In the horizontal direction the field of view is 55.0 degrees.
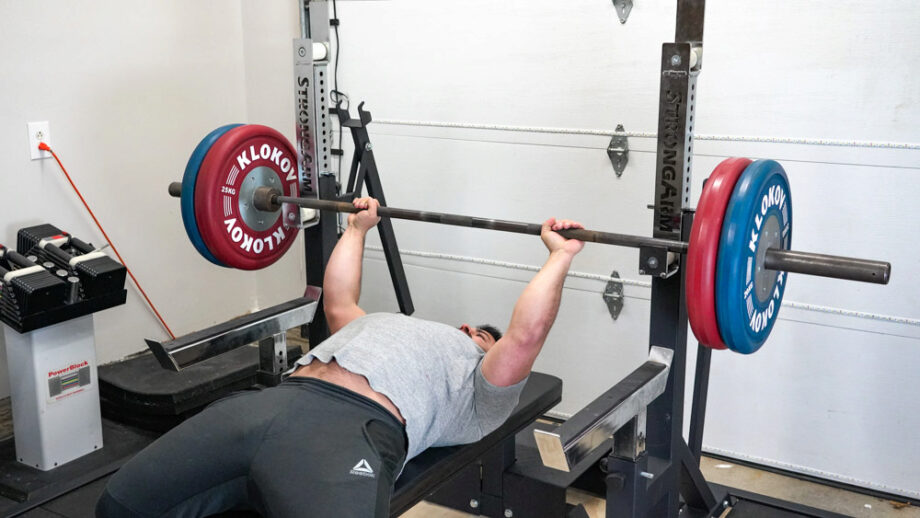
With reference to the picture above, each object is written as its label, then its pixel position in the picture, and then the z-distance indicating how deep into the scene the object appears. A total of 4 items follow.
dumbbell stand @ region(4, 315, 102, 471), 2.75
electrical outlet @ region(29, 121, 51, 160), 3.23
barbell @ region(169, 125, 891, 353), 1.80
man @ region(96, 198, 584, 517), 1.78
